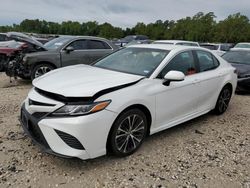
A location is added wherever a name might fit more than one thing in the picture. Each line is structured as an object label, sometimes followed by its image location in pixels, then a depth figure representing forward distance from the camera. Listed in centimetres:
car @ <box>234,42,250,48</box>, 1266
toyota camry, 217
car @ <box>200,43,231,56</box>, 1353
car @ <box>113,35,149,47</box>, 1889
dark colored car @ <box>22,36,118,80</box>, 543
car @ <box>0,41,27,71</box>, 675
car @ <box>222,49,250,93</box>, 539
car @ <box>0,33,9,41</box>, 937
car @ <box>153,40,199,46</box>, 847
